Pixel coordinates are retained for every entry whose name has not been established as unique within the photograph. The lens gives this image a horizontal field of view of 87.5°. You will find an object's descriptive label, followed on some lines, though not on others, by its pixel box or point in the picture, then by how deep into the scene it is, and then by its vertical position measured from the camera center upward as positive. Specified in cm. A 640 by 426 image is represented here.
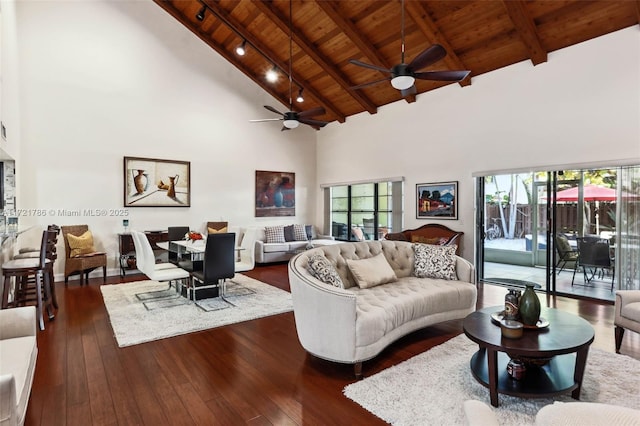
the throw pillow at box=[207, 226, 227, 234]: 770 -44
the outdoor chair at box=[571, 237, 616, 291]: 500 -75
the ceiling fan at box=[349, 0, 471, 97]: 360 +164
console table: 661 -72
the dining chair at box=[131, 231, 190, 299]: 444 -77
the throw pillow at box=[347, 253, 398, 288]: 366 -69
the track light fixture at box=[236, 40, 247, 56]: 703 +347
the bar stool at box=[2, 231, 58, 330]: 380 -78
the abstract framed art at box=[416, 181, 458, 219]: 658 +19
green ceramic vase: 251 -74
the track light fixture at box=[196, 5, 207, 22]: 680 +405
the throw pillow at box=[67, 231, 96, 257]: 606 -59
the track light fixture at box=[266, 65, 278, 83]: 737 +307
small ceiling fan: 587 +168
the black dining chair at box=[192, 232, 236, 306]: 439 -65
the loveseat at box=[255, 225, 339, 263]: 809 -80
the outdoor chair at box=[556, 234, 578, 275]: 536 -69
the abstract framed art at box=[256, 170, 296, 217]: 879 +47
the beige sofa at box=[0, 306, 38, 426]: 147 -86
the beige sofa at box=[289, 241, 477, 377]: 269 -87
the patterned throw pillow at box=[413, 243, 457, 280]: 403 -64
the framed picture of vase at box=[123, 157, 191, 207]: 698 +63
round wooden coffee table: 221 -101
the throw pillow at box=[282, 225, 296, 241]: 879 -61
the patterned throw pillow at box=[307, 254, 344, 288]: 318 -59
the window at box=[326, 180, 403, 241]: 789 +1
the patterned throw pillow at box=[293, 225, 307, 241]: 893 -60
